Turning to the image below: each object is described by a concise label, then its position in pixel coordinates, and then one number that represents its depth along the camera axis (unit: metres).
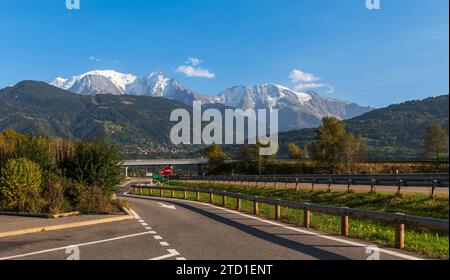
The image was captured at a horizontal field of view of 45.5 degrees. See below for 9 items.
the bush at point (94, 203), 22.94
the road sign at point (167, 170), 73.62
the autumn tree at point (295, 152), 128.62
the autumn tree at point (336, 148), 87.38
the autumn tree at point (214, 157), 129.75
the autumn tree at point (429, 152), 62.88
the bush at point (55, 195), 22.16
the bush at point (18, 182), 24.33
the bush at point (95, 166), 28.19
